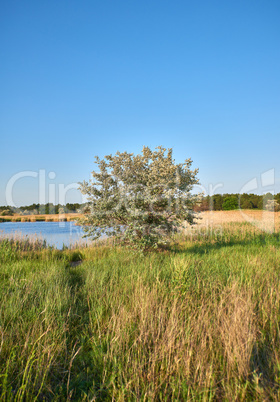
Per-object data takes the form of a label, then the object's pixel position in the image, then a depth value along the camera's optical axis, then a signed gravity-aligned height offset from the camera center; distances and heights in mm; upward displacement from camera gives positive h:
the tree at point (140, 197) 7207 +250
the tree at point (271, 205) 43738 -193
